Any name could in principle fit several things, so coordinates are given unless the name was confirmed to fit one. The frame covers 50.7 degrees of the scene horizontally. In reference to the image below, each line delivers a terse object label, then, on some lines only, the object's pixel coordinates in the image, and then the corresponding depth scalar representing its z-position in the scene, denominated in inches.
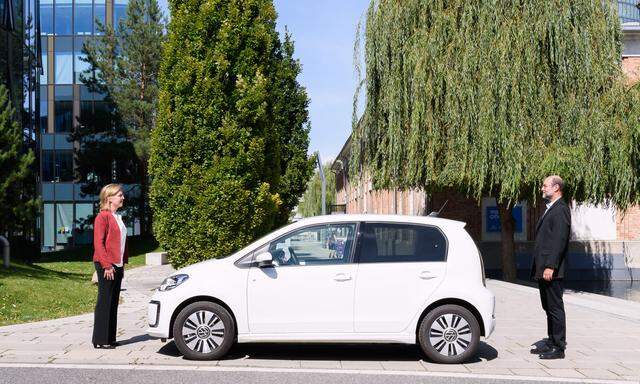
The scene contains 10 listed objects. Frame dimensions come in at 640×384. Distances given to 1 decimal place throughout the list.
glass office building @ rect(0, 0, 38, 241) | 930.7
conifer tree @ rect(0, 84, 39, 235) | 720.3
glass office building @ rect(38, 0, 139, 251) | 1801.2
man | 270.5
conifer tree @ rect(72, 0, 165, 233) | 1470.2
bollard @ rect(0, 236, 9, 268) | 682.2
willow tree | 601.3
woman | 290.4
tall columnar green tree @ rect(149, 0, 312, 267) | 494.9
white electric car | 260.5
